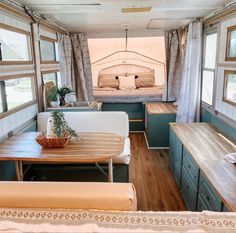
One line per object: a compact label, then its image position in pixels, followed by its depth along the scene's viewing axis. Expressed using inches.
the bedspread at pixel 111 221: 44.1
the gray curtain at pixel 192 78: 143.3
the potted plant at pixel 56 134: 85.3
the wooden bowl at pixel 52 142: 85.0
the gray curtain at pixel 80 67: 194.2
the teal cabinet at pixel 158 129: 163.0
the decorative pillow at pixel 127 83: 228.4
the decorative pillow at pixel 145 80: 232.1
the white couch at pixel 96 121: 123.0
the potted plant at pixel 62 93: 146.7
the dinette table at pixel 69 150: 77.9
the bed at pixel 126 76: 219.9
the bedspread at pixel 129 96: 206.1
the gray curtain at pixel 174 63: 193.6
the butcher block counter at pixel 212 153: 63.6
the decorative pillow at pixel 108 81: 233.1
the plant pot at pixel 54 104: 138.4
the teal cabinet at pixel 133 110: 208.4
